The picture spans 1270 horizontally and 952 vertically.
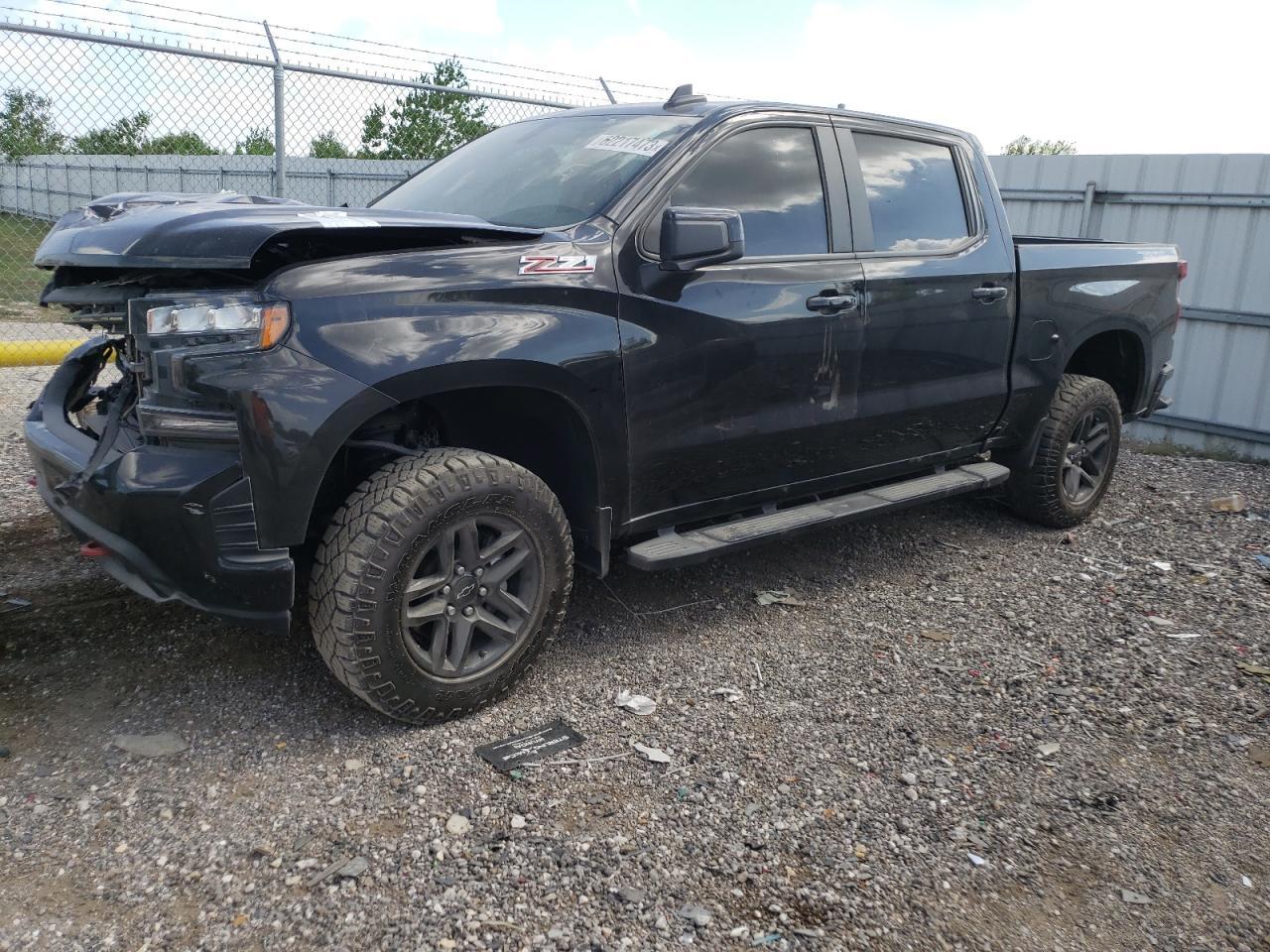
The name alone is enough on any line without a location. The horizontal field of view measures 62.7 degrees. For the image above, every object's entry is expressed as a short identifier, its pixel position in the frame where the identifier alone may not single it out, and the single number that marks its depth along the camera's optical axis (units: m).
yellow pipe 7.07
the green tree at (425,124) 9.35
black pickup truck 2.78
